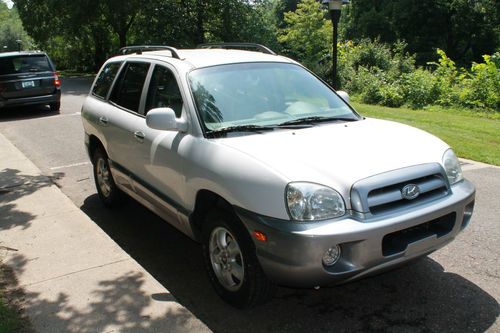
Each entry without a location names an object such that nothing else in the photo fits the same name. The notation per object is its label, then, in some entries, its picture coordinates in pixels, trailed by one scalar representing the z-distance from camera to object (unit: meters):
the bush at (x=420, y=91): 15.80
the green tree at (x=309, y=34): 28.88
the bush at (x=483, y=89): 14.47
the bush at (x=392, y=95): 16.16
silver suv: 3.05
